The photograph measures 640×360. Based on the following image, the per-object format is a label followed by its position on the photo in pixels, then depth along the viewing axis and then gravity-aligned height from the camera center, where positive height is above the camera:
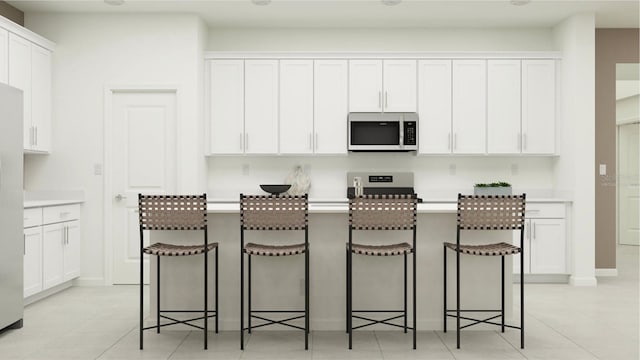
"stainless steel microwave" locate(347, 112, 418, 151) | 6.21 +0.56
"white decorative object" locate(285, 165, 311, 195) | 6.46 +0.01
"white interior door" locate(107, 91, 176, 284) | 5.97 +0.25
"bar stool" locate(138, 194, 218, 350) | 3.74 -0.22
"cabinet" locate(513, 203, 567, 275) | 6.05 -0.60
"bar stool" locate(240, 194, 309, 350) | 3.69 -0.23
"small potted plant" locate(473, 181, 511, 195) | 6.16 -0.07
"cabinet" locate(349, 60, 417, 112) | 6.29 +1.07
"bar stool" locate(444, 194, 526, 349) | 3.72 -0.22
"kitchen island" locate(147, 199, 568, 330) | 4.14 -0.67
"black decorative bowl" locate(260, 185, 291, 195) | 5.91 -0.07
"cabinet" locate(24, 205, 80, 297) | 4.92 -0.63
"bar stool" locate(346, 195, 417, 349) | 3.68 -0.22
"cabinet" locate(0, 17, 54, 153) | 5.11 +1.03
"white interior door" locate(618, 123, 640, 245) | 9.77 -0.07
